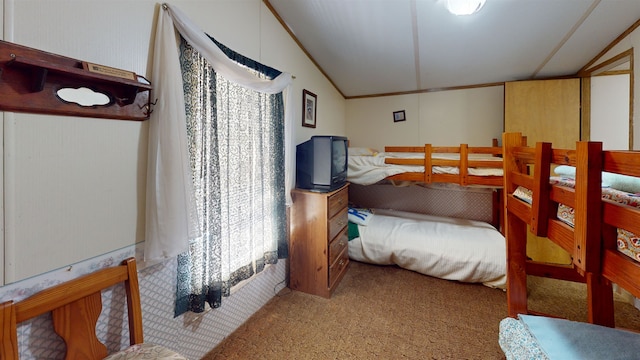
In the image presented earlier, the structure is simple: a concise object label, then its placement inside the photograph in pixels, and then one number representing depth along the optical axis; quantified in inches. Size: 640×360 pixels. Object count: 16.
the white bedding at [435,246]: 88.7
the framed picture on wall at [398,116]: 143.3
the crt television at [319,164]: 84.2
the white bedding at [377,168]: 100.3
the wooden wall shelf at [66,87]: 30.2
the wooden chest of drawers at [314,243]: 81.8
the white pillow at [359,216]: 111.5
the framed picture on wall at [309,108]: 101.6
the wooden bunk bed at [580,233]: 28.5
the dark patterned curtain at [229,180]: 53.4
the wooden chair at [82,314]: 30.0
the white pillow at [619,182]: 37.4
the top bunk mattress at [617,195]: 28.1
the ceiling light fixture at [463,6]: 64.8
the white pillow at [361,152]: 126.4
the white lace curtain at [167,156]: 44.9
